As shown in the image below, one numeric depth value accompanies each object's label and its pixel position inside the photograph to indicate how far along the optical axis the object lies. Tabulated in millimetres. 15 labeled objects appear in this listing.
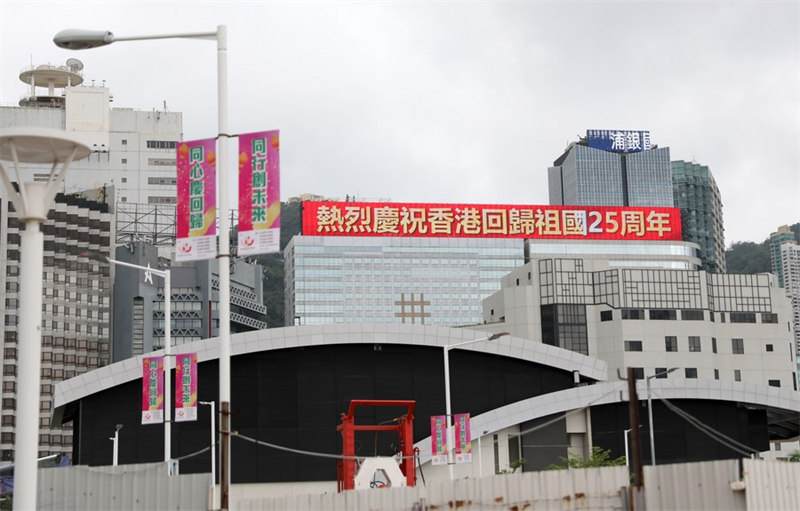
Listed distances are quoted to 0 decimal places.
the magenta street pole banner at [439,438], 55812
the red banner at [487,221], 163000
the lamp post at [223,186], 24812
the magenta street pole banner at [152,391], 47125
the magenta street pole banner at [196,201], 26016
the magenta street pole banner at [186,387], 47312
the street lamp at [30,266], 23703
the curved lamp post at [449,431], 54453
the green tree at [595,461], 69938
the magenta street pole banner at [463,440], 56156
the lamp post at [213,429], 65700
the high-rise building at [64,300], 157750
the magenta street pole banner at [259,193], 25297
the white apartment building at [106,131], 181000
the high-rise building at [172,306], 167000
